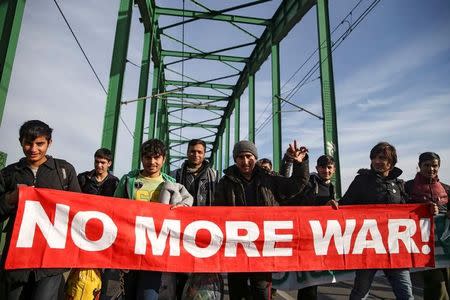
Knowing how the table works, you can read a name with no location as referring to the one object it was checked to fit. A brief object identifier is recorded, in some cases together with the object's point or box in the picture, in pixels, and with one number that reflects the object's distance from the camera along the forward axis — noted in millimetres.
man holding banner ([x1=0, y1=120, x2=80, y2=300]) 2492
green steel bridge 8180
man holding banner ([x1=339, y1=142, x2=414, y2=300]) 3318
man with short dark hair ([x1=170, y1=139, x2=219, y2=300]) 3588
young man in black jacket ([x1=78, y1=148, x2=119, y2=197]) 4426
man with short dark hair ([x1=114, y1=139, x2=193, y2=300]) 2998
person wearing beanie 3170
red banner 2861
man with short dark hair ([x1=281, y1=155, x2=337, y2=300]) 3947
